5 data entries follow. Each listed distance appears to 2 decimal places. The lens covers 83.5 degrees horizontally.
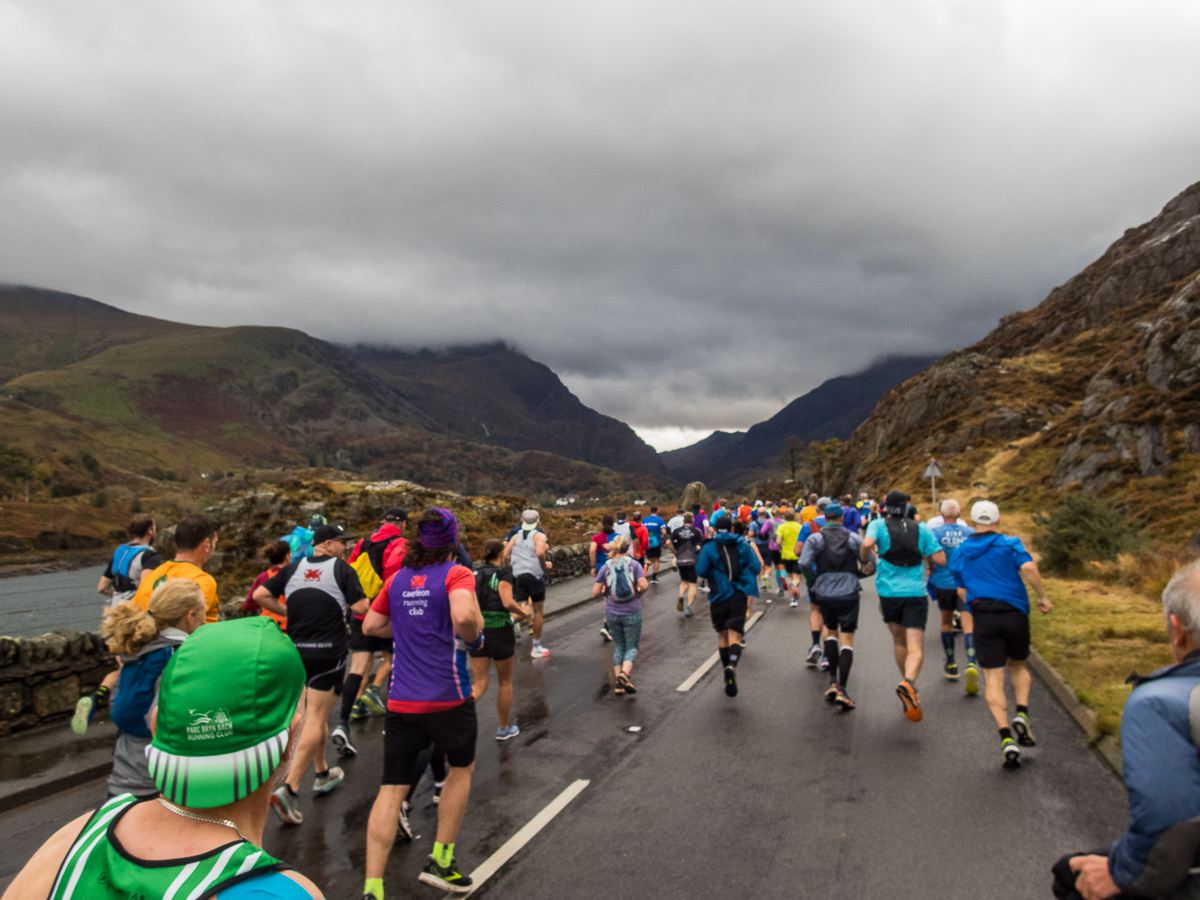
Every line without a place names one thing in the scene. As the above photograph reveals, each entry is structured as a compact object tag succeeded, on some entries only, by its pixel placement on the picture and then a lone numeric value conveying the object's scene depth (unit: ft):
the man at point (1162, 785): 6.00
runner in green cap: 4.45
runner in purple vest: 12.99
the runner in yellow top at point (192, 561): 14.53
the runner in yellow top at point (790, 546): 48.29
